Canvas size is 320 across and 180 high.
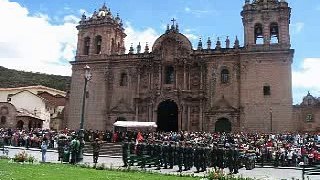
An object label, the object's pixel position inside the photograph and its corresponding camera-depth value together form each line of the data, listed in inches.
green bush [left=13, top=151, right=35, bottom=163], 722.2
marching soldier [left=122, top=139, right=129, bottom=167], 802.2
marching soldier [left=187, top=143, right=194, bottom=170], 781.3
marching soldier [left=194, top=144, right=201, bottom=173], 760.8
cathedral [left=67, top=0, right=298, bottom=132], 1430.9
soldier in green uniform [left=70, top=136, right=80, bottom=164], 801.2
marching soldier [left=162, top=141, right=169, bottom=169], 807.7
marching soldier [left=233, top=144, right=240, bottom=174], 756.0
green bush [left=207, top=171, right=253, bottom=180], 538.6
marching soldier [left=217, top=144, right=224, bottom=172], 789.2
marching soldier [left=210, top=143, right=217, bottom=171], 796.0
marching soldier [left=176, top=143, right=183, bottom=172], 782.1
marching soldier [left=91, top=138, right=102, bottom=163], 840.3
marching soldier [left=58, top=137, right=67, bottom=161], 874.0
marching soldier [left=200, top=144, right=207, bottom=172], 761.0
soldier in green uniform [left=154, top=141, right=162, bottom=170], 799.2
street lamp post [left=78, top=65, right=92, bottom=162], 818.8
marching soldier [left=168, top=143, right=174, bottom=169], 802.2
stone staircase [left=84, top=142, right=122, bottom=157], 1189.7
